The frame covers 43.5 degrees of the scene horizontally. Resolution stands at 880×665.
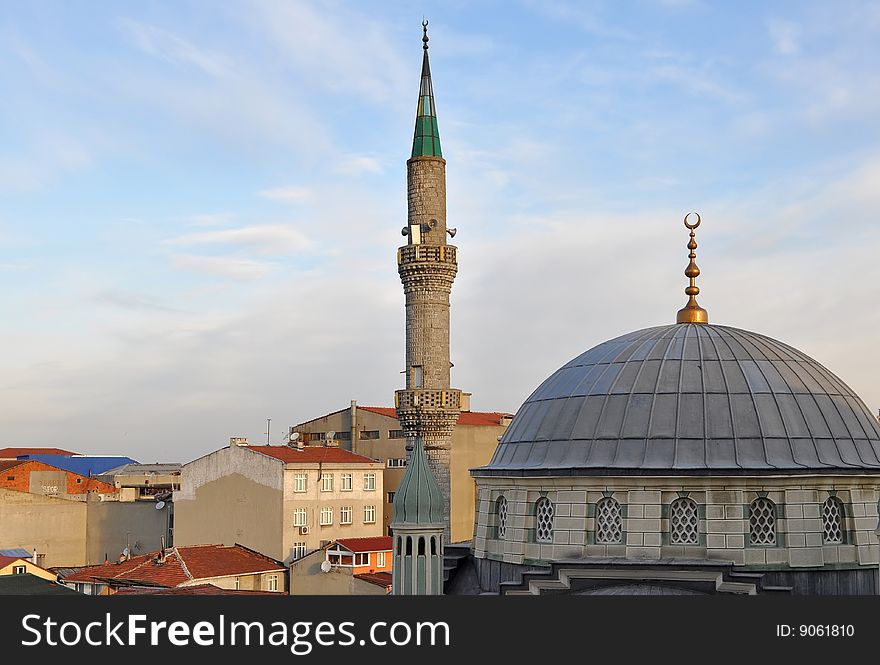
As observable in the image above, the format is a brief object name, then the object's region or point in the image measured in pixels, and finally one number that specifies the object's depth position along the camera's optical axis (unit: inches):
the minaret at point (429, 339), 1314.0
